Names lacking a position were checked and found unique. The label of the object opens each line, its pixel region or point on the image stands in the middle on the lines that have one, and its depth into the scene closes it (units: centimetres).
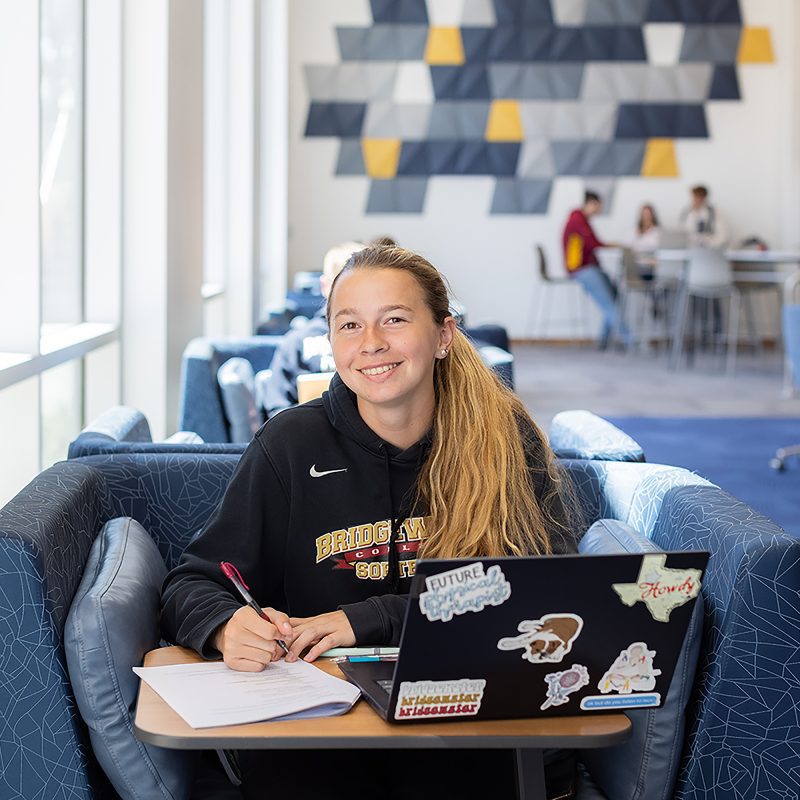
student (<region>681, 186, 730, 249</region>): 1588
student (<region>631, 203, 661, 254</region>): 1587
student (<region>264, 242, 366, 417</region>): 538
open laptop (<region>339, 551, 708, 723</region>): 216
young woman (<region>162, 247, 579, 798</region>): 275
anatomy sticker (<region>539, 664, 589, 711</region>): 224
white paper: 224
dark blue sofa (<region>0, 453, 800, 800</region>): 250
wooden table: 218
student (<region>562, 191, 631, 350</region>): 1548
